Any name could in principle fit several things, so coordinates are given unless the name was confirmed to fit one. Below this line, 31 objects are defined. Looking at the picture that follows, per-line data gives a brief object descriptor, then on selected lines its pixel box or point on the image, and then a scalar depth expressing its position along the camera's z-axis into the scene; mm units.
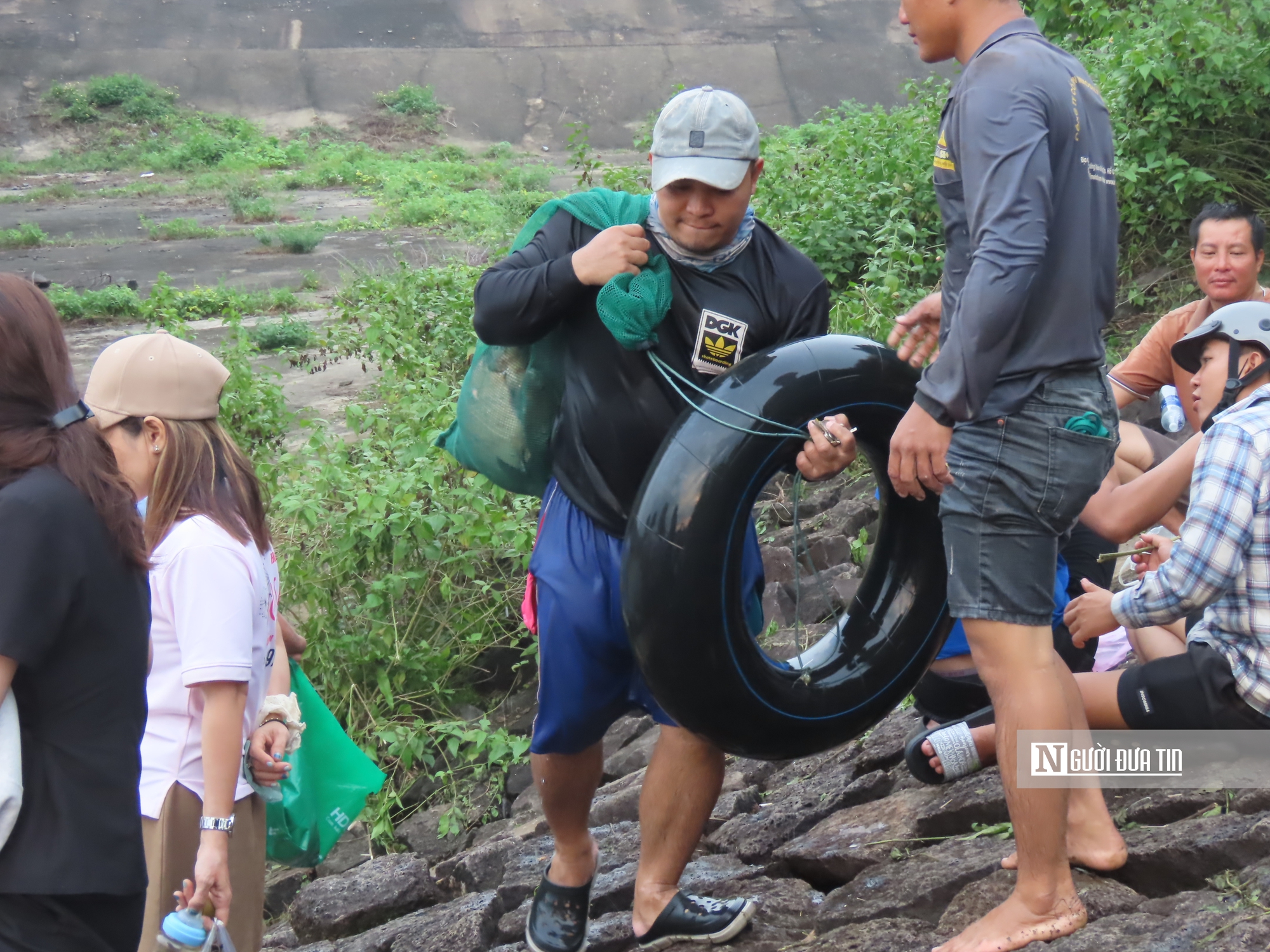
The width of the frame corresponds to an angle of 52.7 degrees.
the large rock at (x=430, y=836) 5223
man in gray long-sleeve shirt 2434
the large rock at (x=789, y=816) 3805
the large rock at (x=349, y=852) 5297
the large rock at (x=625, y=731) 5543
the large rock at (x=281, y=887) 5070
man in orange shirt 4574
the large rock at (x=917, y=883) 3004
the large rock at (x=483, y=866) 4324
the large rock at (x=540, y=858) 3816
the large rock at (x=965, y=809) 3355
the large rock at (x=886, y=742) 4094
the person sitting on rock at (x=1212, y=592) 2678
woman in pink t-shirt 2523
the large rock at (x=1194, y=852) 2783
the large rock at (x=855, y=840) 3418
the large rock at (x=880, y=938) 2797
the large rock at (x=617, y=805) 4449
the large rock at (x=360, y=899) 4094
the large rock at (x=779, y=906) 3070
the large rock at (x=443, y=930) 3598
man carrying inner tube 2910
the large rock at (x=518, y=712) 5848
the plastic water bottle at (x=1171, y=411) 4520
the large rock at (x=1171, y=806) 3121
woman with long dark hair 1963
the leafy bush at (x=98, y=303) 14859
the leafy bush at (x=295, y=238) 18344
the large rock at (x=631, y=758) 5145
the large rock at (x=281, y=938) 4289
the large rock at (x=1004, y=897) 2752
